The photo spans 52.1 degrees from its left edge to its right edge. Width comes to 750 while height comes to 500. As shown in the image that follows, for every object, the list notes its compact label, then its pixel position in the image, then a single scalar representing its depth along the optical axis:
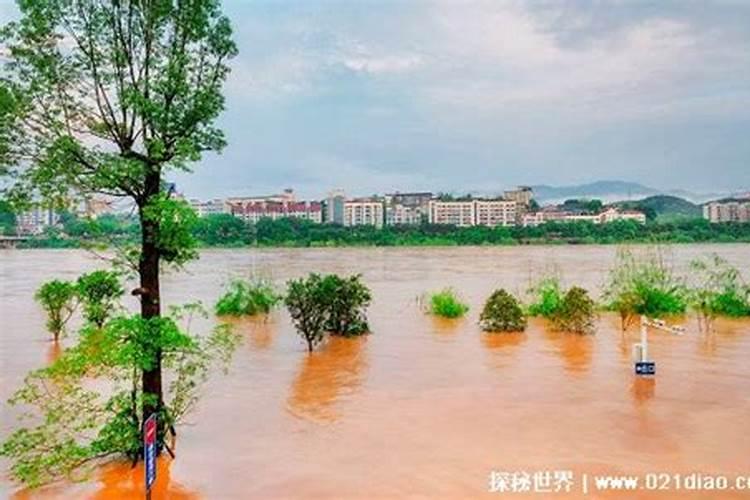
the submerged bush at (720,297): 15.09
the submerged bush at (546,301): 15.18
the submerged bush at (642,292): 14.71
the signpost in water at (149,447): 4.64
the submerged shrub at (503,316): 13.84
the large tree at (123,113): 6.25
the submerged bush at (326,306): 12.21
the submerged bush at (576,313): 13.45
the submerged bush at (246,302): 16.80
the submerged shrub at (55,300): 13.48
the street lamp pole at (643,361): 9.52
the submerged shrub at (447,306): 16.39
